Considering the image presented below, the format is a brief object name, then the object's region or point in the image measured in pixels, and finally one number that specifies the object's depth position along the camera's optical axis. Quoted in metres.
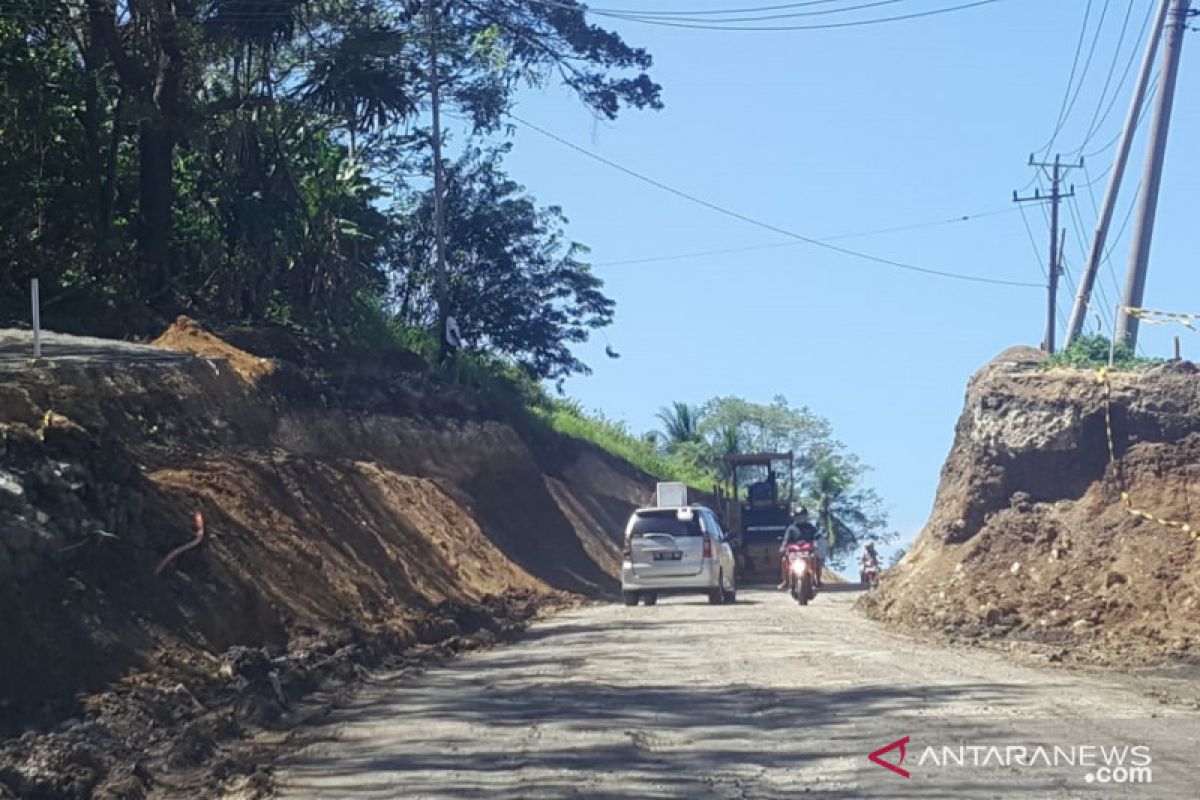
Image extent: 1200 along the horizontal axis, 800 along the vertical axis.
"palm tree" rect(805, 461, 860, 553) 84.44
